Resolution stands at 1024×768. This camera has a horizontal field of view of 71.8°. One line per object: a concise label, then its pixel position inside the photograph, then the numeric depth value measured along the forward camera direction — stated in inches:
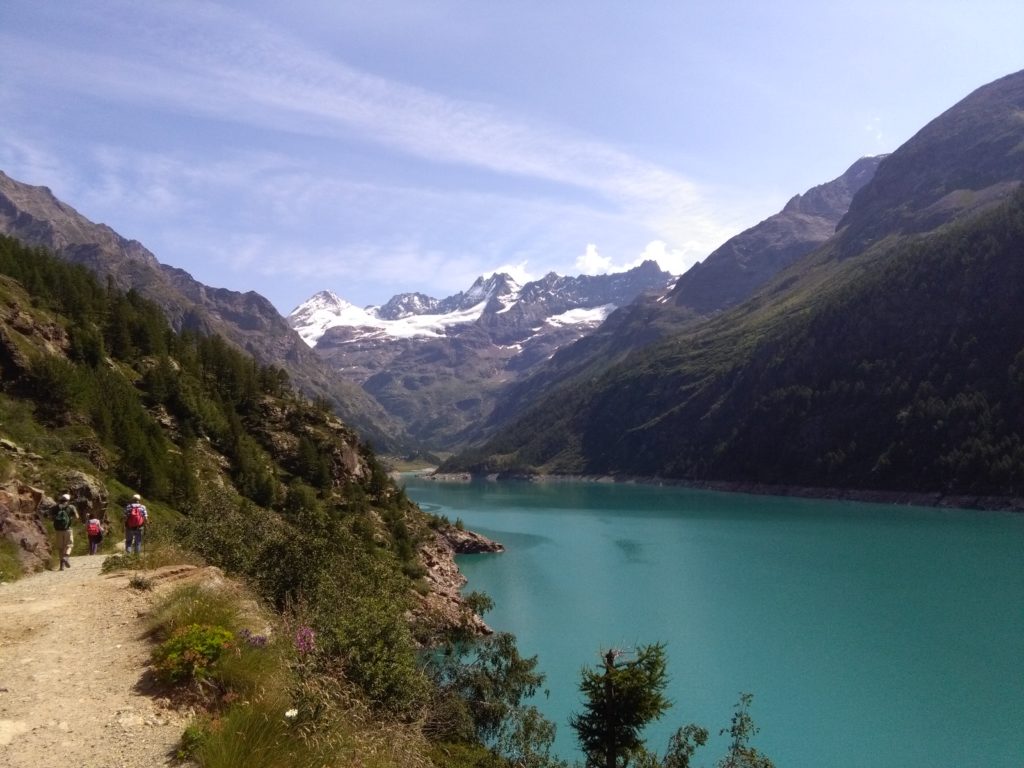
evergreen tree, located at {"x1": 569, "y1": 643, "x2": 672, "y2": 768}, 863.7
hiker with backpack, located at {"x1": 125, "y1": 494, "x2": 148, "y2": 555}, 1037.2
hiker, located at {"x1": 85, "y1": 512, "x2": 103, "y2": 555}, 1113.4
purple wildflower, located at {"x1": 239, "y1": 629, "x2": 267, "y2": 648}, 486.9
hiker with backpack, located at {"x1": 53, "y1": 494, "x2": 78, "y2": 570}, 955.3
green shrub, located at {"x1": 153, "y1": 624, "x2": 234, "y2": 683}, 451.5
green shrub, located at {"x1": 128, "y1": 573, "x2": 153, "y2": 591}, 685.3
